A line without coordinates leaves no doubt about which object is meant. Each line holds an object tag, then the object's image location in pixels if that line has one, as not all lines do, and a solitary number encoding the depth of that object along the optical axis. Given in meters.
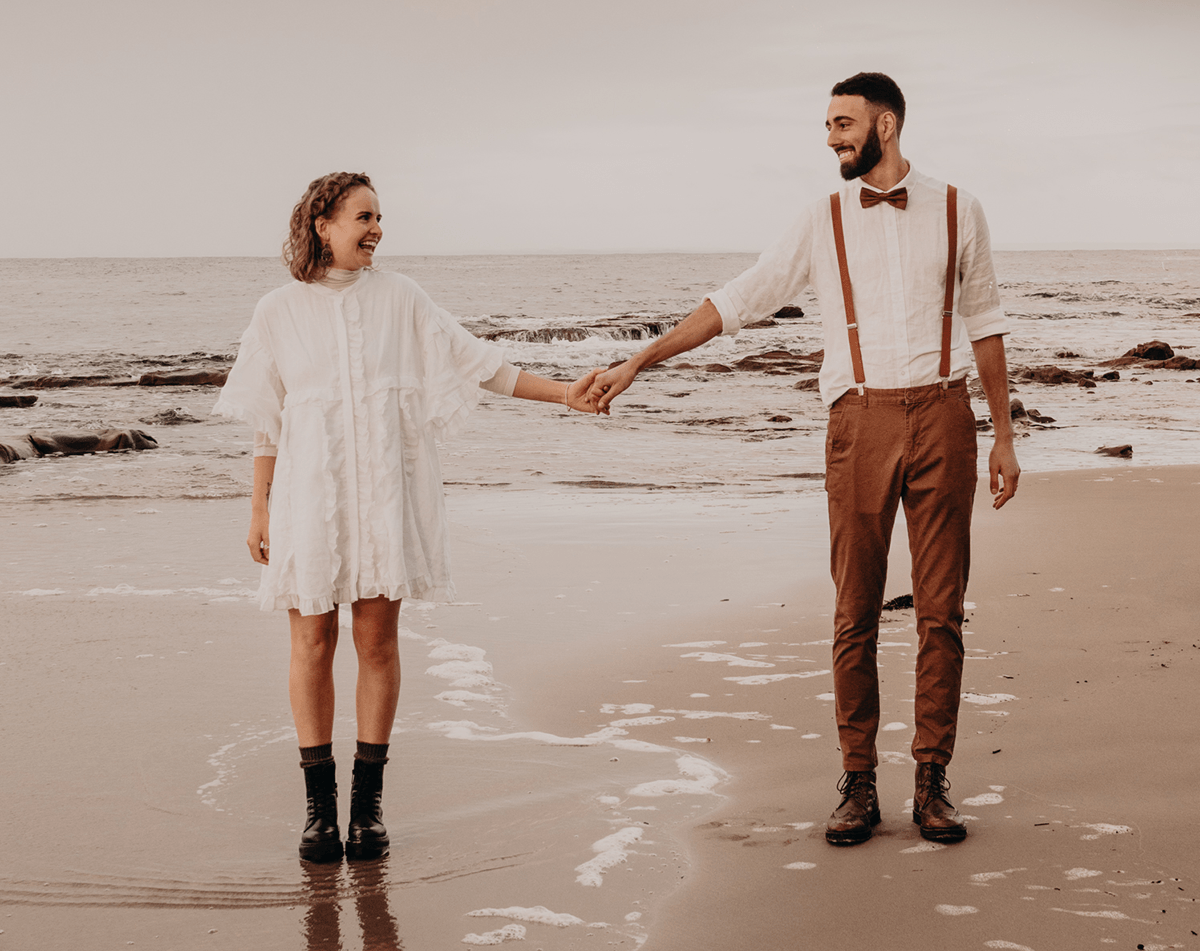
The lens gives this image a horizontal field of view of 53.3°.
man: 3.17
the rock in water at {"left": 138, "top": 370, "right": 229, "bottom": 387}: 19.86
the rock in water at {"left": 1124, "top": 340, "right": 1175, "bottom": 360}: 19.83
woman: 3.10
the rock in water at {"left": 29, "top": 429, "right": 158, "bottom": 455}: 11.57
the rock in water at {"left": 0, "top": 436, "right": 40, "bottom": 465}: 10.88
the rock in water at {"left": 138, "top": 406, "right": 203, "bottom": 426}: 14.62
